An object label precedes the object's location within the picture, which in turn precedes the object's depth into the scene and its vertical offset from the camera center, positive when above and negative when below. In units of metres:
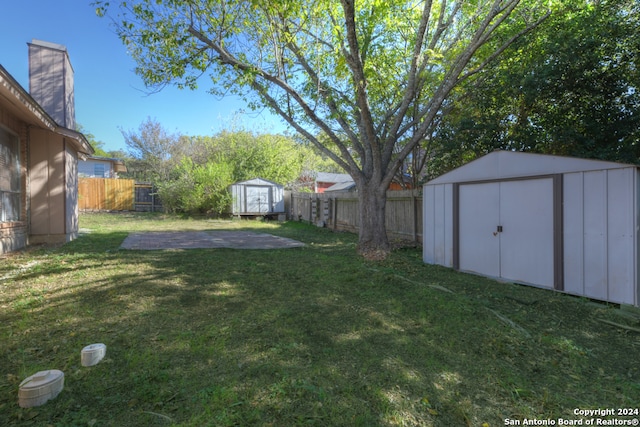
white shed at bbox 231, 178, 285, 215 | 17.12 +0.69
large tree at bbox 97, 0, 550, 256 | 6.41 +3.40
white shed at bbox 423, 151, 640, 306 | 4.05 -0.25
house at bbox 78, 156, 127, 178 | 23.52 +3.28
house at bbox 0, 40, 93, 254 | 6.58 +1.28
